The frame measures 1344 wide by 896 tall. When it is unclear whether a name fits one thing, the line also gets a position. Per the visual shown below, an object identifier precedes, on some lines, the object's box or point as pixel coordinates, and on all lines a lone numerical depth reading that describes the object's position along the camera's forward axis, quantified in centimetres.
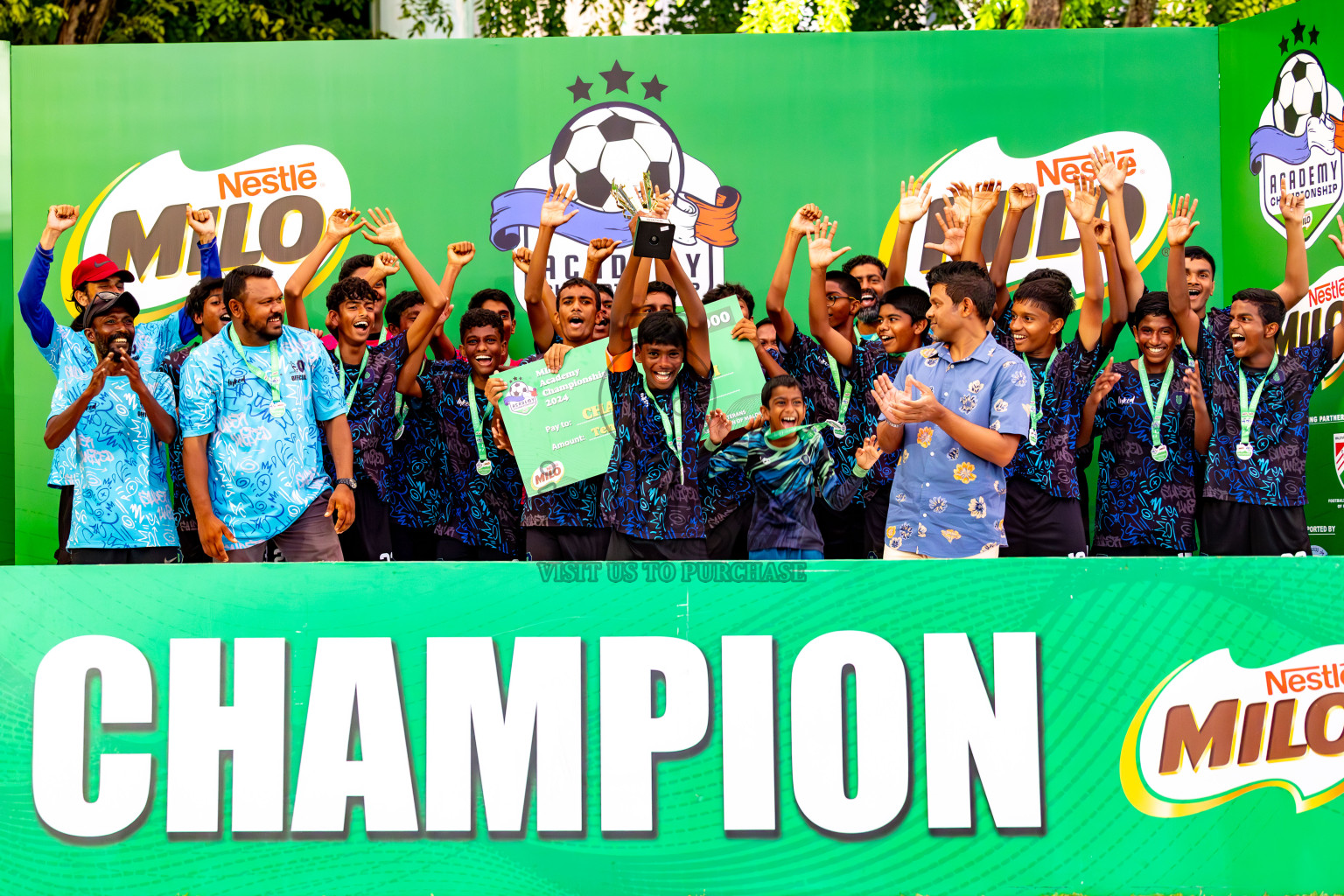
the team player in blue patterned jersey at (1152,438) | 1131
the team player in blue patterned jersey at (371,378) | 1160
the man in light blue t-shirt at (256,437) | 977
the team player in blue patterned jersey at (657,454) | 995
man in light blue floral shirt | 879
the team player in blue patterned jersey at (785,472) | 1044
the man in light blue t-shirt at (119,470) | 1070
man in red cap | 1174
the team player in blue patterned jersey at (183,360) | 1175
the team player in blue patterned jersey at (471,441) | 1184
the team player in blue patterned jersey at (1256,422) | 1119
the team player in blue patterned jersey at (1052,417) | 1099
